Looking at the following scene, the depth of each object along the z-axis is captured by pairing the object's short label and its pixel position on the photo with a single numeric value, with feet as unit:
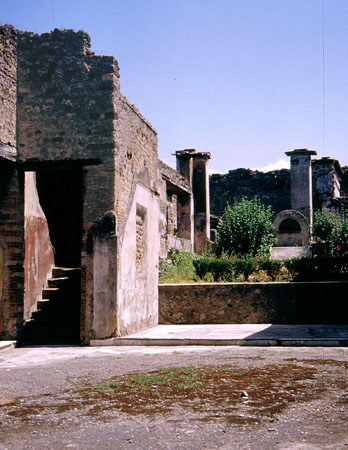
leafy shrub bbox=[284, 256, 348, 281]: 44.42
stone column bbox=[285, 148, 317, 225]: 91.40
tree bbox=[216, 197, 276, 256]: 65.36
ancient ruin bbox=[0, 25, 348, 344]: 31.27
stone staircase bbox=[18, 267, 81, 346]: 33.50
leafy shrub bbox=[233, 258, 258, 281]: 47.32
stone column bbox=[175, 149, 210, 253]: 72.28
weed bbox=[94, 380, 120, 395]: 17.72
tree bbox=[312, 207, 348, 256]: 56.92
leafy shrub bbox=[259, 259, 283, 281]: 47.37
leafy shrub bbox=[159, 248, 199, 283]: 46.70
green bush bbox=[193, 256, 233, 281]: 47.24
